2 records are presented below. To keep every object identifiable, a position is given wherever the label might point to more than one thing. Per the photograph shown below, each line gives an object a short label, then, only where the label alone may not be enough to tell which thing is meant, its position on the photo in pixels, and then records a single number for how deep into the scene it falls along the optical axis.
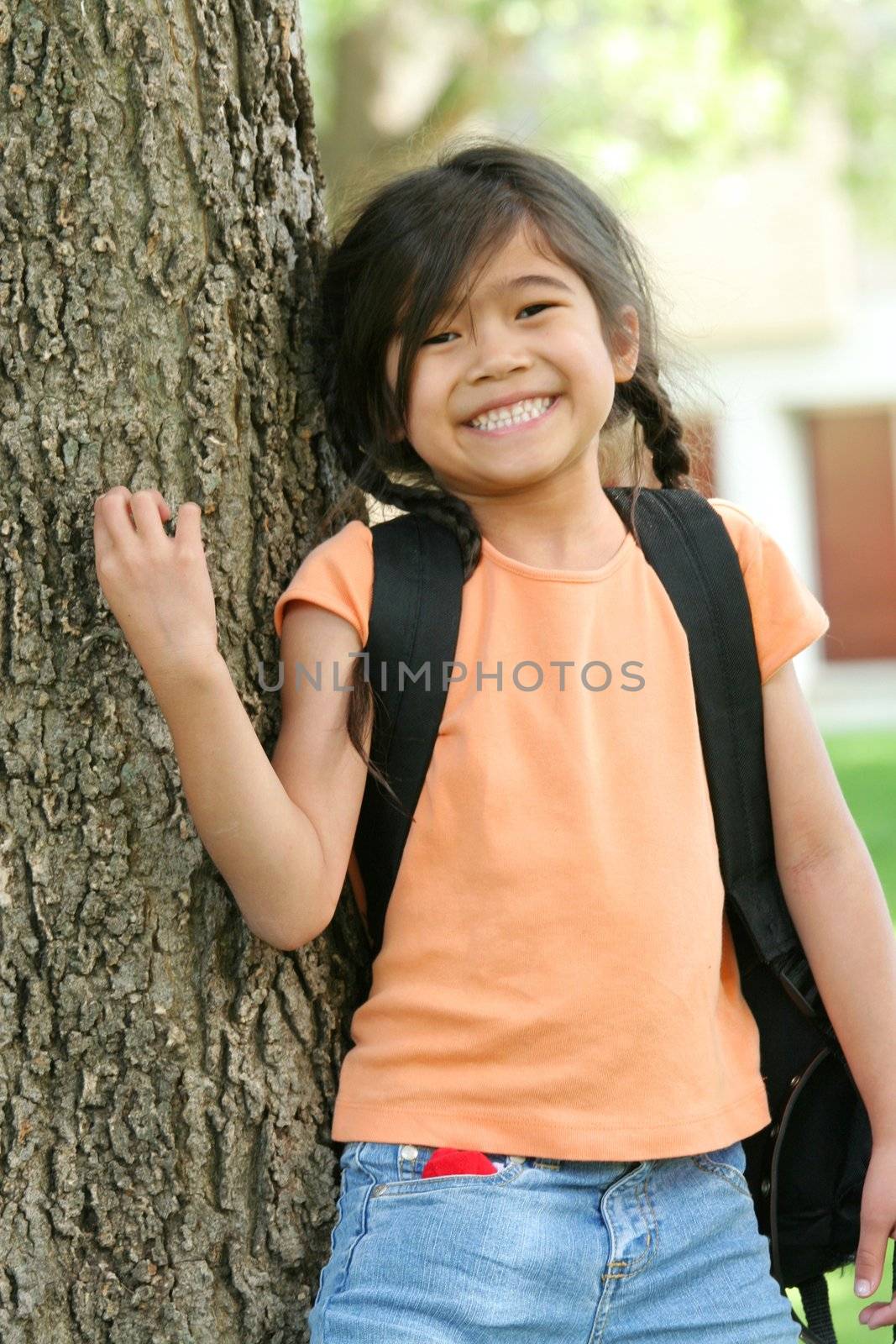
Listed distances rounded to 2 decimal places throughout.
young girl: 2.53
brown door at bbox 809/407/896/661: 17.17
